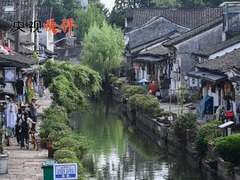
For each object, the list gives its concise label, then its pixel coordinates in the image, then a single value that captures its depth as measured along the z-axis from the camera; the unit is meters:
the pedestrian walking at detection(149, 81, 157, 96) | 59.74
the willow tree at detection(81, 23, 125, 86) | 77.25
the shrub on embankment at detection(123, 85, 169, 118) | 45.78
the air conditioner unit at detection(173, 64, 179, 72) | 57.86
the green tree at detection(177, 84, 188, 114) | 43.42
